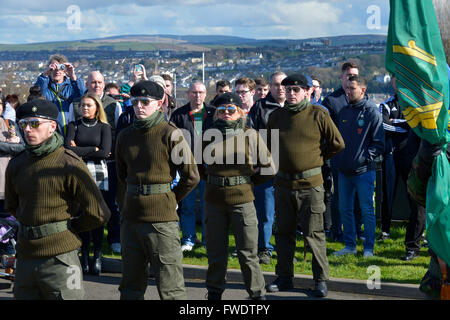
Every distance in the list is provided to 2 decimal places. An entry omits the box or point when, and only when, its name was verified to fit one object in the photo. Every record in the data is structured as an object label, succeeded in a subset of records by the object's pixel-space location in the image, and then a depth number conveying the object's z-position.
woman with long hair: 8.22
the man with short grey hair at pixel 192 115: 8.73
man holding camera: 9.91
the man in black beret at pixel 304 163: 7.07
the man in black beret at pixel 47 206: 4.79
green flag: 4.00
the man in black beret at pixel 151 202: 5.72
